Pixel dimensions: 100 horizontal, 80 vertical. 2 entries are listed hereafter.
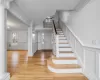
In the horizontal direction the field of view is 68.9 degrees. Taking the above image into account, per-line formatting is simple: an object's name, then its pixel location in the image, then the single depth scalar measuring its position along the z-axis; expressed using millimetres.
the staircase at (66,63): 2320
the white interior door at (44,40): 7300
